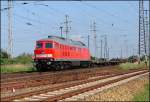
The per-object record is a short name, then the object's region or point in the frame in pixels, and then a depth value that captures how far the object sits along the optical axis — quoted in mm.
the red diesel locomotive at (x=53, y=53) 38844
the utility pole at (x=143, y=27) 58244
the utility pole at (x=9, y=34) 42484
